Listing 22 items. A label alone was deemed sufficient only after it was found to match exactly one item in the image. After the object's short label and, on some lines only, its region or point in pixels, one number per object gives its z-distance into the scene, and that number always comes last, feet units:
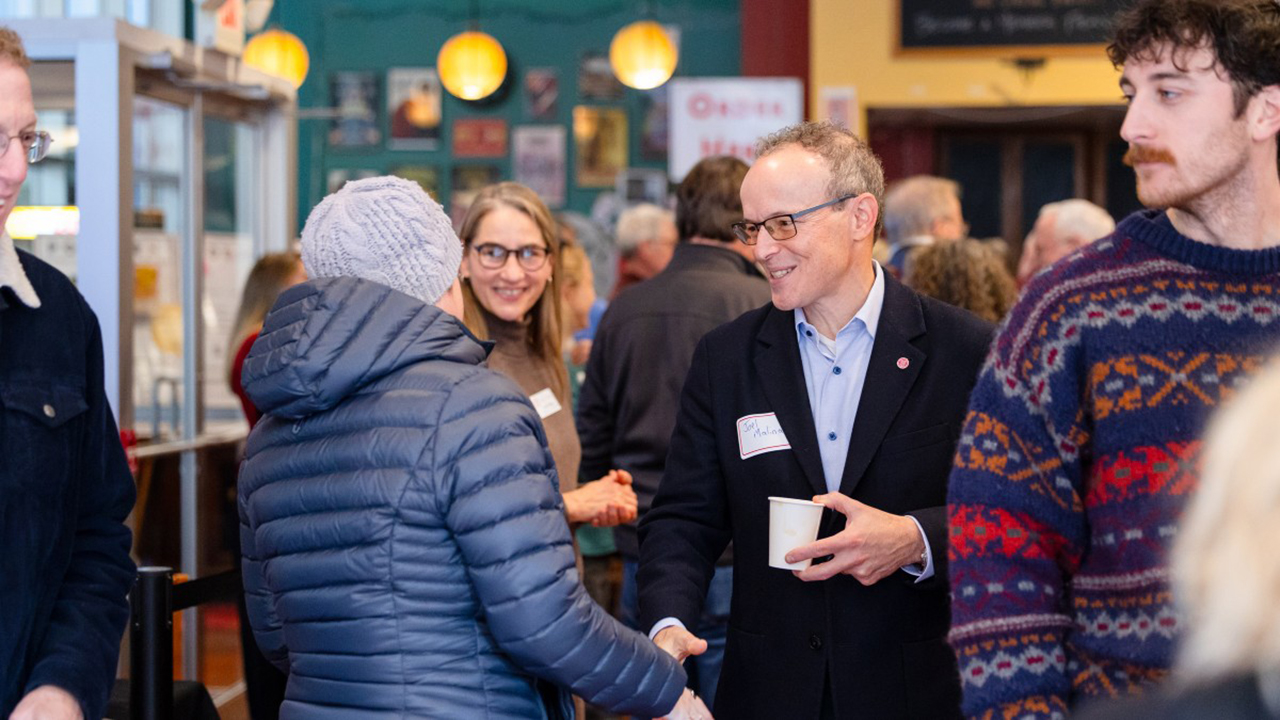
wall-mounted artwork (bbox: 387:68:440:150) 41.14
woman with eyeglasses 10.49
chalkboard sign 34.60
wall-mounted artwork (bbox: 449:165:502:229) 40.91
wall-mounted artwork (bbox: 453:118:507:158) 40.70
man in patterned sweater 5.45
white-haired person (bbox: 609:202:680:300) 19.94
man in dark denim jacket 6.64
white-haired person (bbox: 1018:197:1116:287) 19.29
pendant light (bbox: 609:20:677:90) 32.73
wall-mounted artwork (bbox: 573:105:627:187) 40.37
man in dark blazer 7.66
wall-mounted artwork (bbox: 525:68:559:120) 40.60
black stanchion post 9.22
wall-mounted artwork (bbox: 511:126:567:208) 40.47
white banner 21.25
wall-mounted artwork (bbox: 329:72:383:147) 41.22
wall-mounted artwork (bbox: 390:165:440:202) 41.09
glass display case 14.12
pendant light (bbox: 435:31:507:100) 32.32
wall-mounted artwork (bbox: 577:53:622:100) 40.37
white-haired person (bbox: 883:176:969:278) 19.00
